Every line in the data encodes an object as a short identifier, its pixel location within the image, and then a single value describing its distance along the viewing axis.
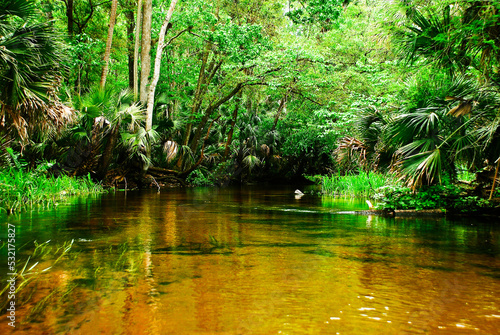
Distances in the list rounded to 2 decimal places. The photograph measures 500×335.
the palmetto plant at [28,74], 6.11
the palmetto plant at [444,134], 6.70
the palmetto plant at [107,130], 12.16
